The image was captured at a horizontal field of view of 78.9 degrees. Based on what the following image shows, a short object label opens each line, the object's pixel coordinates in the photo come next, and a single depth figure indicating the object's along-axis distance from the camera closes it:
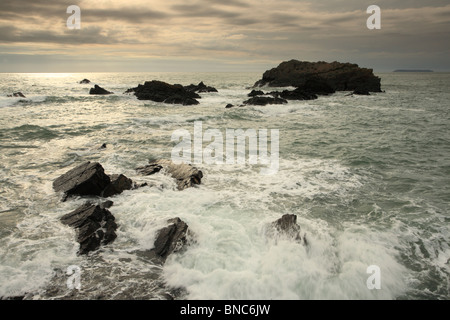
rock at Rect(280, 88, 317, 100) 42.78
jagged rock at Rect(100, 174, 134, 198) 9.38
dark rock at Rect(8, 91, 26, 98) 40.79
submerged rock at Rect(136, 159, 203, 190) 10.27
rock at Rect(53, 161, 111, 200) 9.23
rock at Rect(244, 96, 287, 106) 34.81
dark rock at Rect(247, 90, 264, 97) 45.58
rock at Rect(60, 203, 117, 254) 6.63
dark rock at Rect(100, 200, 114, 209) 8.49
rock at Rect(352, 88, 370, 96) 49.47
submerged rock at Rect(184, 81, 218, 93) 56.29
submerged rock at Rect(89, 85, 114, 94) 50.28
